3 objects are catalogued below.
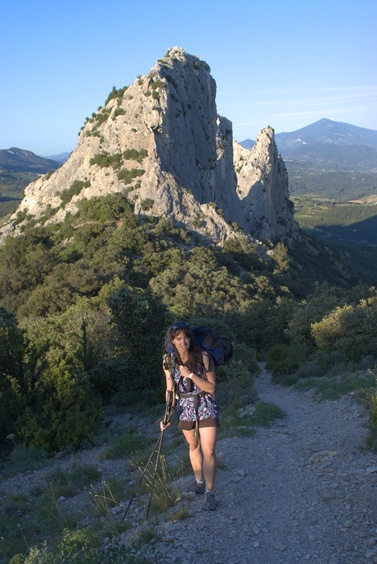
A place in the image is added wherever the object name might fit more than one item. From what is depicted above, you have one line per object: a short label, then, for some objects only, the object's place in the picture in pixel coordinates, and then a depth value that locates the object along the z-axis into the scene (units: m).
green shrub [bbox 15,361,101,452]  8.31
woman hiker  4.54
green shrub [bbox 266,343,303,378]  13.35
